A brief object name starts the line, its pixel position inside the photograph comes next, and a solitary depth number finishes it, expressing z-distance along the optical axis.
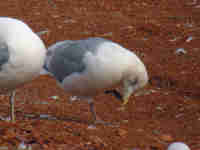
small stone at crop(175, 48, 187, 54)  9.60
